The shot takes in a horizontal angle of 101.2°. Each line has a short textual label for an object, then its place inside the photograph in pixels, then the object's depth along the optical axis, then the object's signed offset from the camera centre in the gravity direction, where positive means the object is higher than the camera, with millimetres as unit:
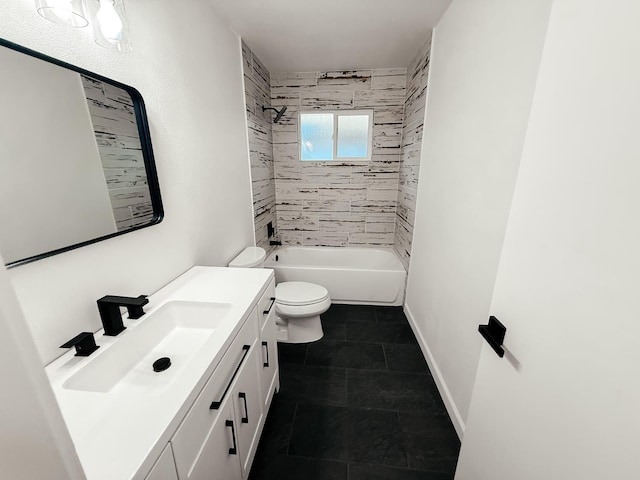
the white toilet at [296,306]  2080 -1061
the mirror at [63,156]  718 +41
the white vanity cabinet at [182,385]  597 -613
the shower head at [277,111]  2819 +613
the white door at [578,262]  458 -195
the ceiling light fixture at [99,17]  777 +472
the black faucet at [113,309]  916 -478
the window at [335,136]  3135 +384
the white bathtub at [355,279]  2704 -1128
